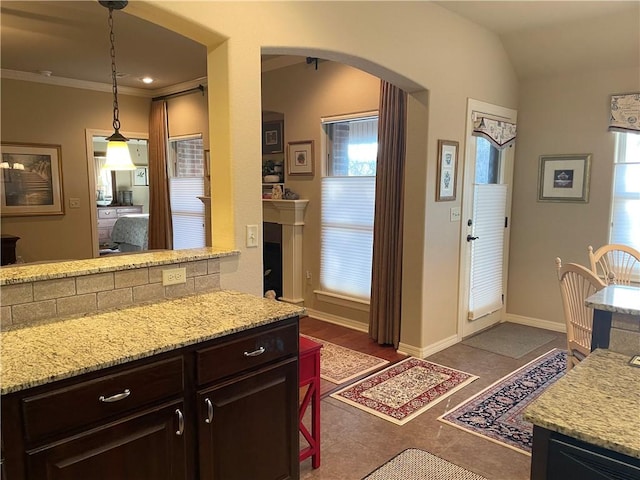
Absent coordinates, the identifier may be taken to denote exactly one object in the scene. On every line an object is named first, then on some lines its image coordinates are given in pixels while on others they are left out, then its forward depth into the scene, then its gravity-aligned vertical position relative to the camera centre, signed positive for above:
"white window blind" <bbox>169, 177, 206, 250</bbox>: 6.31 -0.38
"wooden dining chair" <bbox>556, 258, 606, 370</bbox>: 2.51 -0.69
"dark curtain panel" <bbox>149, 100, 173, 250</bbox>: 6.57 +0.05
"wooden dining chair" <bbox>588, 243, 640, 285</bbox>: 3.29 -0.63
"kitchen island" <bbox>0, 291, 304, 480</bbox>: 1.33 -0.69
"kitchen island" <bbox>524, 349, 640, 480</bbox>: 1.02 -0.55
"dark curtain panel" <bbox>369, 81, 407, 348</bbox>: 3.93 -0.25
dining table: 1.47 -0.39
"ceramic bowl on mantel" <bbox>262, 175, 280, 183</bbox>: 5.22 +0.07
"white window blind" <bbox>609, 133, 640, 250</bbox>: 4.12 -0.04
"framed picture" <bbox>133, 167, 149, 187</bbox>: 10.83 +0.17
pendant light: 3.71 +0.24
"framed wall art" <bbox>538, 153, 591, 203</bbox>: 4.38 +0.09
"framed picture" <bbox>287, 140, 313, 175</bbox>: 4.81 +0.29
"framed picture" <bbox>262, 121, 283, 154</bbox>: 5.27 +0.56
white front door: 4.17 -0.40
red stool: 2.35 -1.07
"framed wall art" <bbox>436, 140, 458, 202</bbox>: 3.77 +0.13
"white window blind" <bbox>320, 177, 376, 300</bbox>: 4.46 -0.49
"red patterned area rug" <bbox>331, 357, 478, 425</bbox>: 3.00 -1.44
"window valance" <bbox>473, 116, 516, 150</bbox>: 4.13 +0.52
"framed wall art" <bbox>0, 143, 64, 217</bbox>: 5.53 +0.04
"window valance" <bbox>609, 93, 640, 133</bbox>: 4.02 +0.65
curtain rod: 6.02 +1.24
